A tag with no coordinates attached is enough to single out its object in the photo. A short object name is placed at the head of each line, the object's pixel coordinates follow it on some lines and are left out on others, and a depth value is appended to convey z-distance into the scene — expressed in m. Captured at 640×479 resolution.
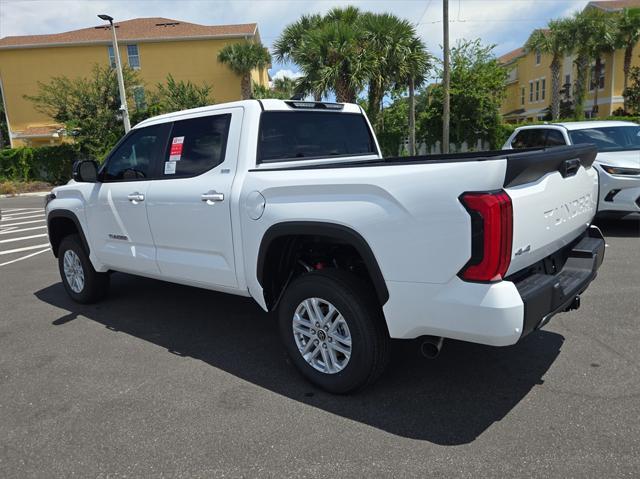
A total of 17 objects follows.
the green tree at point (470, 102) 21.48
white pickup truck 2.53
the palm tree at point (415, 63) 18.95
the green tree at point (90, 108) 25.59
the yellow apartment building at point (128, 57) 35.84
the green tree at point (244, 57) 34.22
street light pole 20.91
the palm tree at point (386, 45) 18.33
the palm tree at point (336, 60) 18.14
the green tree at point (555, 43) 32.28
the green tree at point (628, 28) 32.94
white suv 7.57
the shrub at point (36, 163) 28.23
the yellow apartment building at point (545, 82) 36.62
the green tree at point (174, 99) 28.82
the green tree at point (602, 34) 32.12
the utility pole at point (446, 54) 17.00
